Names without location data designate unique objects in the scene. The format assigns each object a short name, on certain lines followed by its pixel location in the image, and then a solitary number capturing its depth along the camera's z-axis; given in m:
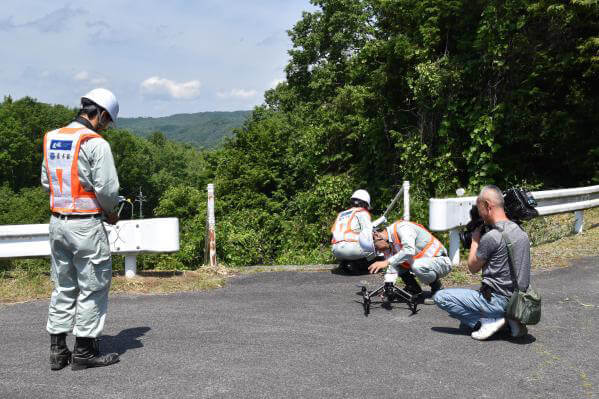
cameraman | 5.13
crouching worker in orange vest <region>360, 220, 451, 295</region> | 6.34
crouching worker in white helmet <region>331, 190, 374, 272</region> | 8.49
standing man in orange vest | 4.60
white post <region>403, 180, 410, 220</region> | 9.45
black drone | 6.21
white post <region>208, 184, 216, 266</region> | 8.84
